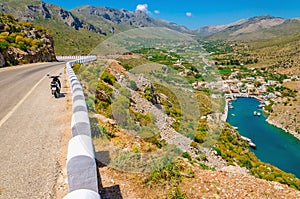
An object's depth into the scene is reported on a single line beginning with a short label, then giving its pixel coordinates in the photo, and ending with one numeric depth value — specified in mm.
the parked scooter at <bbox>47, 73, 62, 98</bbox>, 9531
